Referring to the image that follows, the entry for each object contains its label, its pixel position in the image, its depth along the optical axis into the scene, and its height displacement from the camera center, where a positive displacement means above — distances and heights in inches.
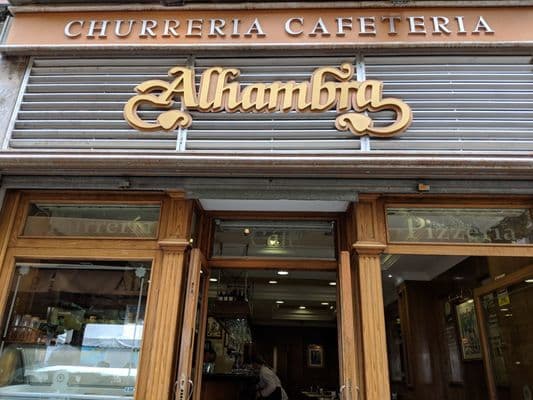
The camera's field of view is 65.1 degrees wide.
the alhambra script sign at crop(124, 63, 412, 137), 126.6 +78.3
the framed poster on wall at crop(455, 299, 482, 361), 241.3 +24.2
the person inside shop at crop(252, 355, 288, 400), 292.5 -11.3
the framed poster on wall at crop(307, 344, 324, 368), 546.6 +17.1
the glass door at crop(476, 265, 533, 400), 193.6 +18.8
